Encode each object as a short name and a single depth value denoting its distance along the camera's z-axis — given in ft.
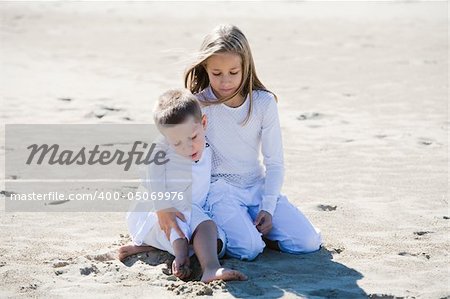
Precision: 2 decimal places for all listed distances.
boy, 24.76
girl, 26.43
